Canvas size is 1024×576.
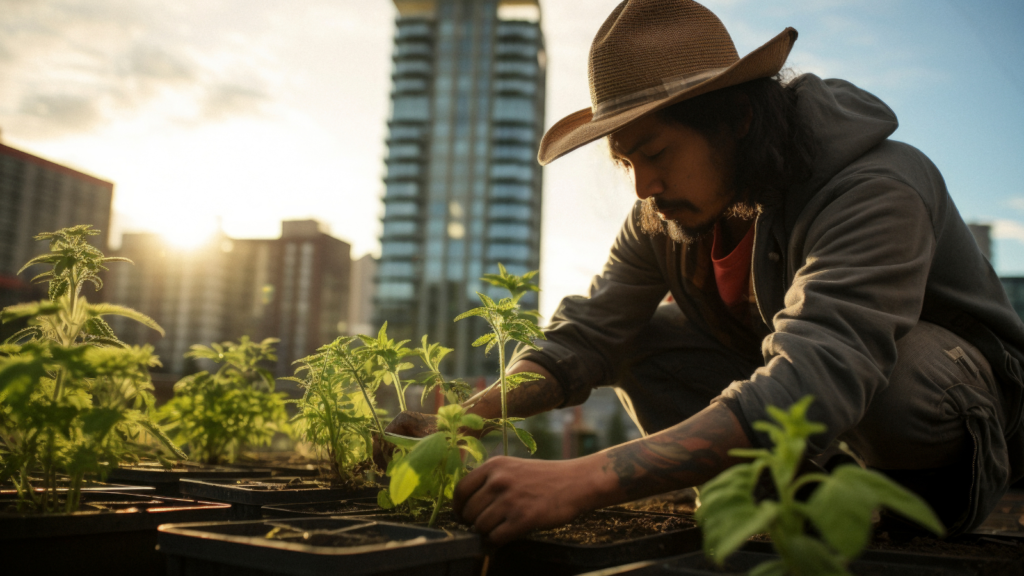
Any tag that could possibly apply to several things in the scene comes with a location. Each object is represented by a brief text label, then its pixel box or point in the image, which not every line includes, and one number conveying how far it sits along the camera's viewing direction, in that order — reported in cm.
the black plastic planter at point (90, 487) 117
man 102
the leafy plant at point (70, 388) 89
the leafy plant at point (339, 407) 144
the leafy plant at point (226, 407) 214
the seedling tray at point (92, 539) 90
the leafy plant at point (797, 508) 50
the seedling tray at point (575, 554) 97
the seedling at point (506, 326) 126
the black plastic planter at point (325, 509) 116
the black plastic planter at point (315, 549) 71
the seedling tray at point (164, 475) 166
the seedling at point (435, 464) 94
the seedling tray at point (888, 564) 85
